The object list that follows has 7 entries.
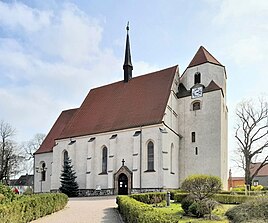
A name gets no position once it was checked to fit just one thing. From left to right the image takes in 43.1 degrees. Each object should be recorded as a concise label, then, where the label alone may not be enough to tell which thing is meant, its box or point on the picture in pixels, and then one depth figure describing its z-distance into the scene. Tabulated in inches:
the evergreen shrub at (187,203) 655.1
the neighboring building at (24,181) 2719.0
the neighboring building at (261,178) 2476.0
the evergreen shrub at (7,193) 589.9
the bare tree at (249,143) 1544.0
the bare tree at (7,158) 2065.7
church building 1243.2
